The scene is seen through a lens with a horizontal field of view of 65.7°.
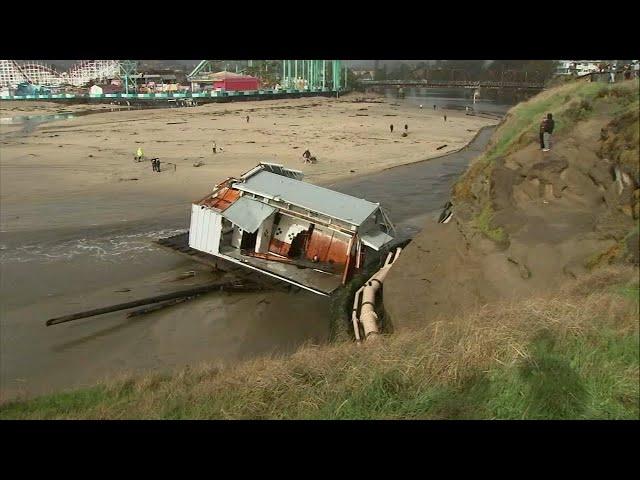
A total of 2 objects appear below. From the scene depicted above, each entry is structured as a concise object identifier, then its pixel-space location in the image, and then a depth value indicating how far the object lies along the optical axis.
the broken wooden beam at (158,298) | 13.14
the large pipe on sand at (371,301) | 11.80
